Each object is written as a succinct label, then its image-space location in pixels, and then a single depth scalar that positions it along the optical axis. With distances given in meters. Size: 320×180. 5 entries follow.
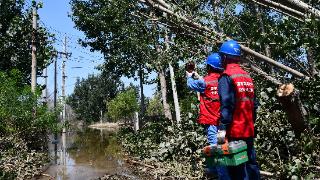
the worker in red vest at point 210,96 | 4.62
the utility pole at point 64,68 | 29.86
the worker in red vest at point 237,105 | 3.64
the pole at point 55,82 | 24.28
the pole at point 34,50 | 13.45
